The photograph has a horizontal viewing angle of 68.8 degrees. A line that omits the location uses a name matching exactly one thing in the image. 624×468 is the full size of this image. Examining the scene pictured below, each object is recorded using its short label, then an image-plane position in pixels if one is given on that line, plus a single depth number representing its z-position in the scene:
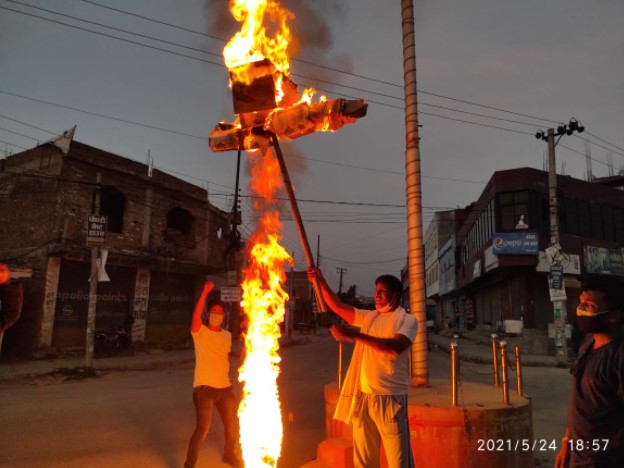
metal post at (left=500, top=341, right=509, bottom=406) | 5.12
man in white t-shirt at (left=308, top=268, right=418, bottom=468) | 3.56
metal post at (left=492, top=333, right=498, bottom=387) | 5.80
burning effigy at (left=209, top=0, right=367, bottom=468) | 4.36
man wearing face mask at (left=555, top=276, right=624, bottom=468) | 2.71
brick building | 18.94
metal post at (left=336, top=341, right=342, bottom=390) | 5.91
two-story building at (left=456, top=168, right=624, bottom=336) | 26.69
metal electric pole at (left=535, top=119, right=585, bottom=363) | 16.70
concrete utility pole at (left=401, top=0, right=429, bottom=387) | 6.75
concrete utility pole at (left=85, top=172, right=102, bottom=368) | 15.63
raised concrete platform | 4.67
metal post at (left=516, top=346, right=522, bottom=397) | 5.49
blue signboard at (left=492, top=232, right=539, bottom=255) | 26.25
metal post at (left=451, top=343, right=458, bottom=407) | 4.96
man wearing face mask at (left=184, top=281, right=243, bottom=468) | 5.15
